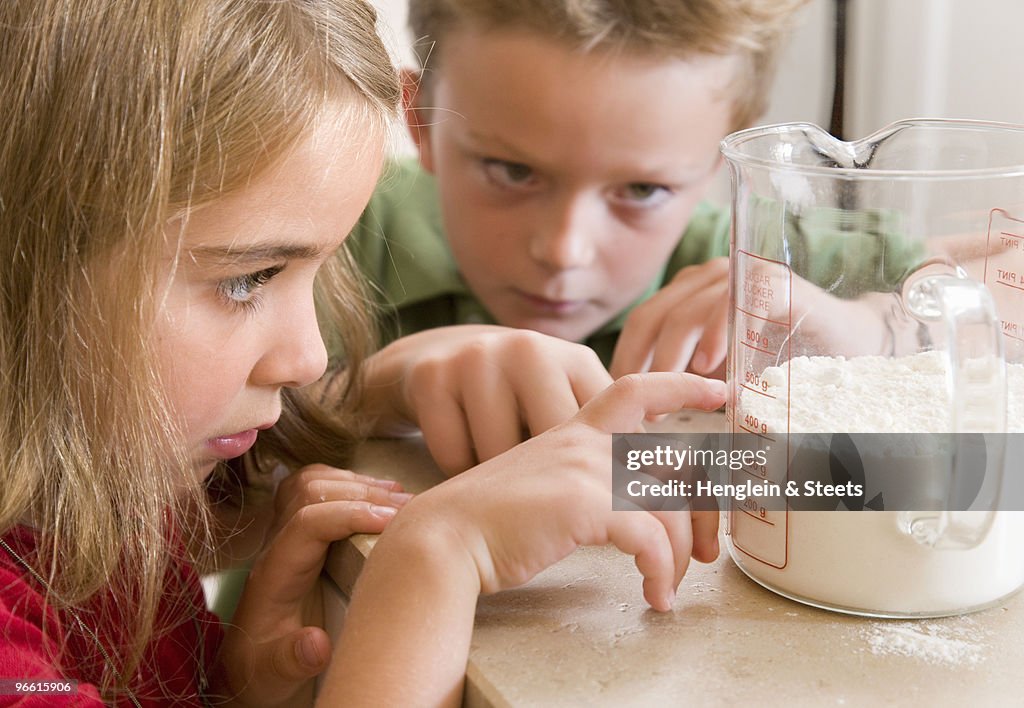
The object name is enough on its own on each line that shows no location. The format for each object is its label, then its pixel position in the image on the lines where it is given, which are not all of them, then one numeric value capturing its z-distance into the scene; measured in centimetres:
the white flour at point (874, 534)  76
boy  103
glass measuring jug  74
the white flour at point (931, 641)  76
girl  78
